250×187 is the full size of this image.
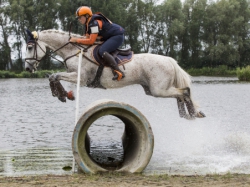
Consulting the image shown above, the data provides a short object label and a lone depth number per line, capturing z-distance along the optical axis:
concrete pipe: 7.95
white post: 9.13
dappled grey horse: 9.41
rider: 9.14
